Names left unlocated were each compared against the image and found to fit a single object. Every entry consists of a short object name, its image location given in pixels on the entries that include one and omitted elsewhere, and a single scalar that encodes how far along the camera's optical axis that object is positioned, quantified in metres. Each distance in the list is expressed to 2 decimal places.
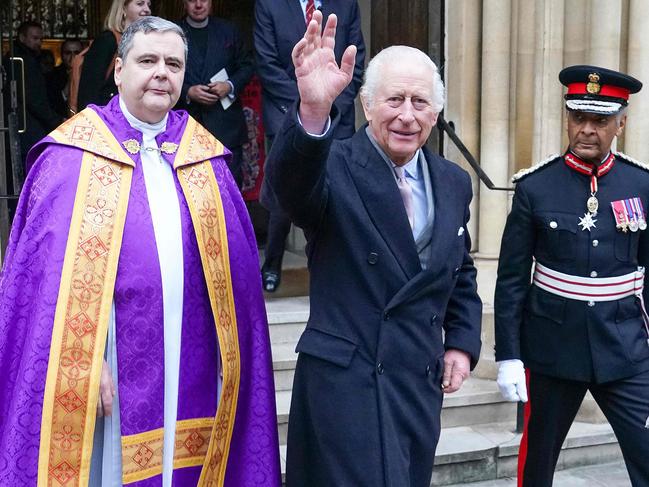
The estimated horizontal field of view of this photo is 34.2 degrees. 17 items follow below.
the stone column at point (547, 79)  5.63
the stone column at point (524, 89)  5.69
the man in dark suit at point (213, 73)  5.52
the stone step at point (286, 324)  5.48
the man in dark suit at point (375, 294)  2.84
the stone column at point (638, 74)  5.50
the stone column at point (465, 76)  5.81
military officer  3.75
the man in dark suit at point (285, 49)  5.26
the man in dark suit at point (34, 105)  6.77
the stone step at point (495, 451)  4.81
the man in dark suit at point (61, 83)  7.88
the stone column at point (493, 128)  5.71
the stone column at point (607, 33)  5.49
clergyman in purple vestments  3.04
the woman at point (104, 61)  5.10
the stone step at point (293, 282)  6.12
